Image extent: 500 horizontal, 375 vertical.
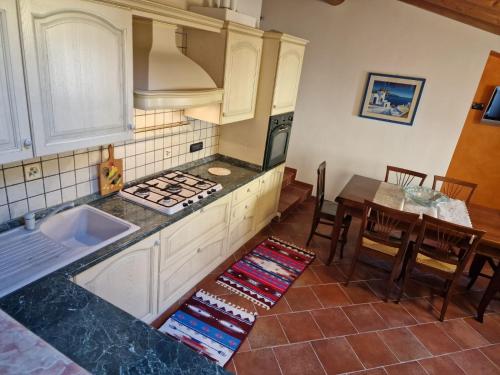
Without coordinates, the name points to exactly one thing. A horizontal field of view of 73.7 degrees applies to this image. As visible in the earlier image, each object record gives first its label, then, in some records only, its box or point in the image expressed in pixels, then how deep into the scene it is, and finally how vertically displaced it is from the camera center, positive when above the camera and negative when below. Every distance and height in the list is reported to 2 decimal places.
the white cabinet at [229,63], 2.55 -0.01
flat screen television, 4.05 -0.17
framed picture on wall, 3.95 -0.17
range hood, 1.94 -0.11
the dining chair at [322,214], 3.42 -1.36
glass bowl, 3.10 -0.98
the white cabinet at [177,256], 1.89 -1.32
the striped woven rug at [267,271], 2.84 -1.80
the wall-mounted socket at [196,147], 3.10 -0.79
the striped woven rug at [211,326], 2.25 -1.81
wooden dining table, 2.68 -1.04
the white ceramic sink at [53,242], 1.51 -1.00
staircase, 4.21 -1.59
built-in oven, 3.29 -0.69
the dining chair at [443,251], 2.50 -1.25
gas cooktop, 2.29 -0.96
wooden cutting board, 2.23 -0.82
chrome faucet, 1.79 -0.93
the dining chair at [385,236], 2.65 -1.25
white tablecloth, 2.87 -1.02
